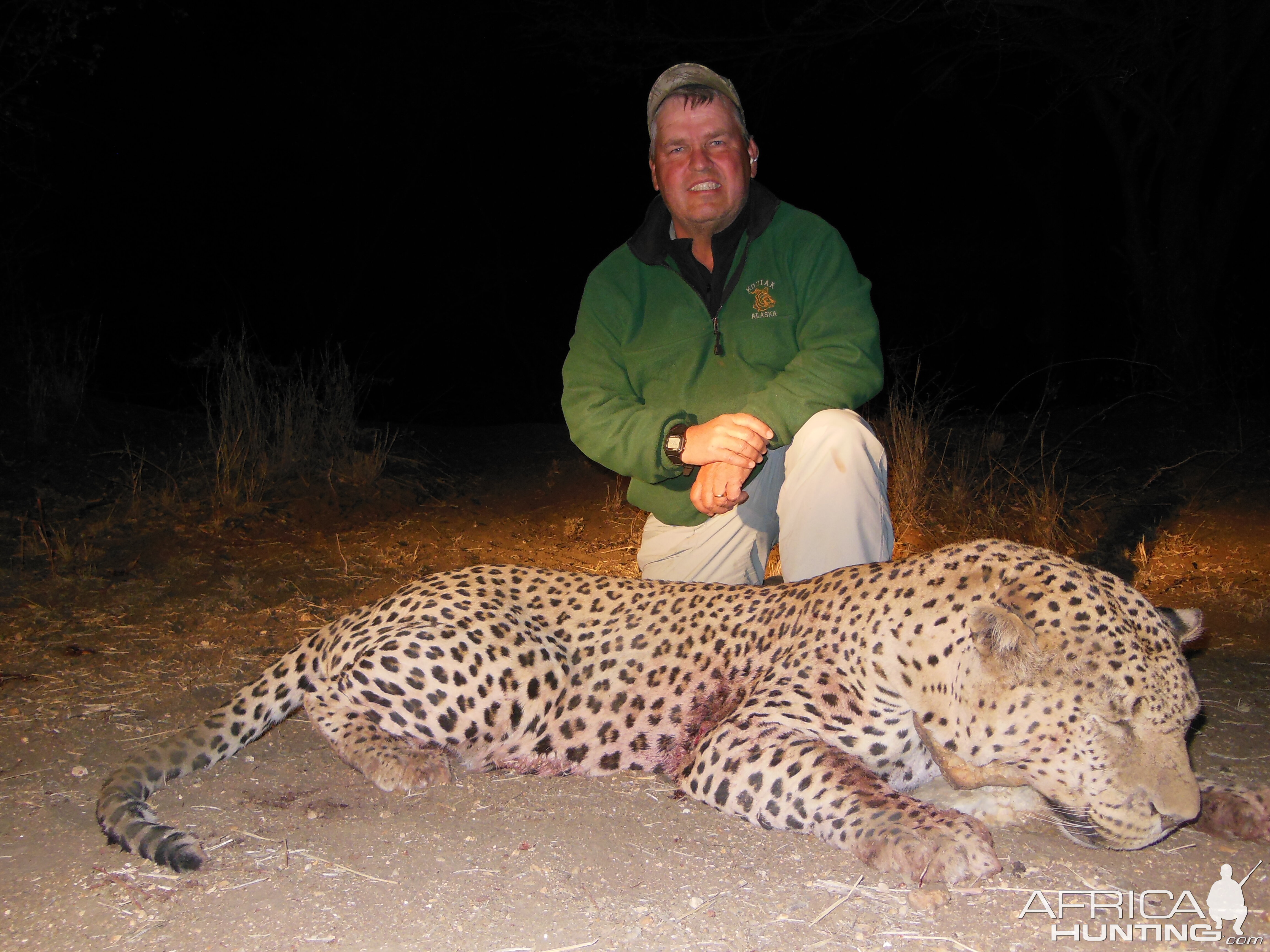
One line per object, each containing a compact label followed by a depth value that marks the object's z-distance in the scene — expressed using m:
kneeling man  3.61
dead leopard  2.44
